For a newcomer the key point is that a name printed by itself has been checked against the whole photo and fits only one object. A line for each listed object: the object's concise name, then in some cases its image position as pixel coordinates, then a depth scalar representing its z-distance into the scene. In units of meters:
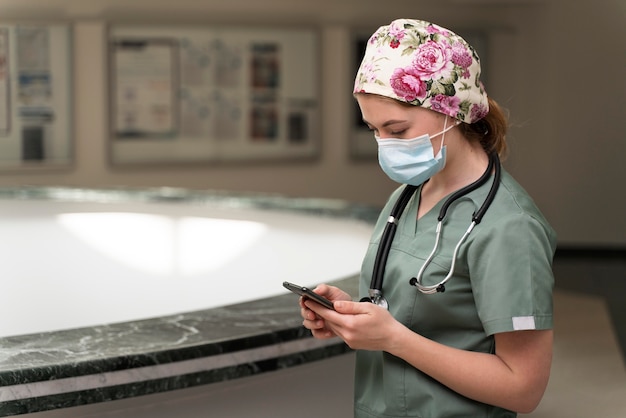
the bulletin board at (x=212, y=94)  9.12
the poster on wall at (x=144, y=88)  9.06
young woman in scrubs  1.92
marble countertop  2.33
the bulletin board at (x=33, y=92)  8.59
